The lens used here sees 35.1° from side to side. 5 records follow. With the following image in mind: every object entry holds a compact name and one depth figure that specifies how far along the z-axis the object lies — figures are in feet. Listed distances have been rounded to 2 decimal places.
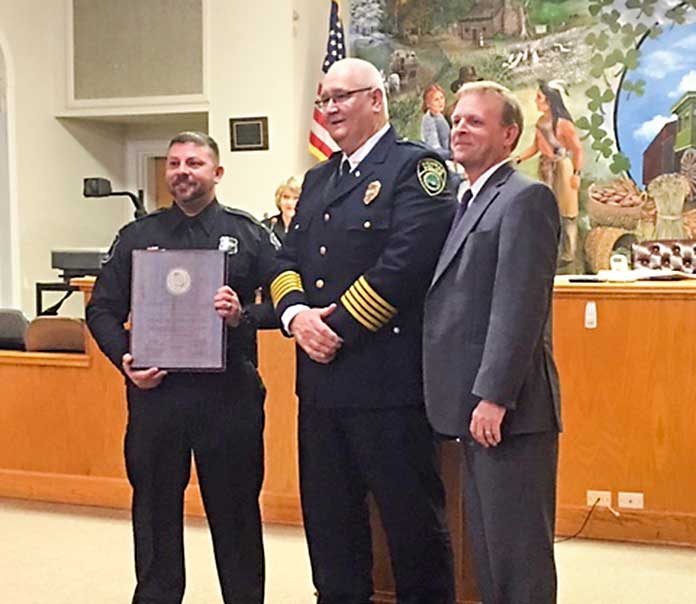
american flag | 25.17
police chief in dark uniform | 8.66
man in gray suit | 7.64
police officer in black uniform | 9.57
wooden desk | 13.66
